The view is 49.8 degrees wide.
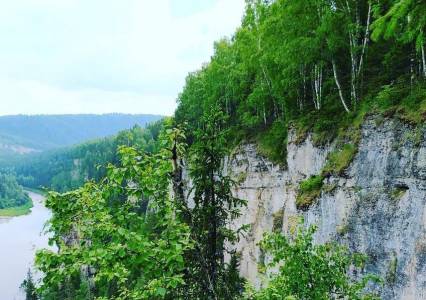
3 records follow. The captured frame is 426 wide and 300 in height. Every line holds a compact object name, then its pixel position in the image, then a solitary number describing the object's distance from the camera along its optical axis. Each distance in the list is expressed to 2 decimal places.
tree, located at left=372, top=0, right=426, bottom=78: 7.48
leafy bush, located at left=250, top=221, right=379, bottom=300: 9.39
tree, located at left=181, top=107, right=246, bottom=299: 11.06
